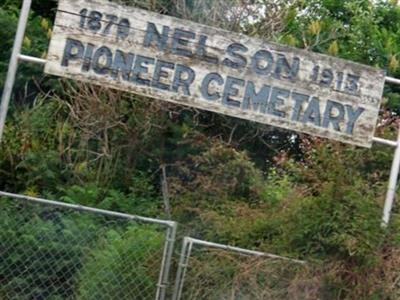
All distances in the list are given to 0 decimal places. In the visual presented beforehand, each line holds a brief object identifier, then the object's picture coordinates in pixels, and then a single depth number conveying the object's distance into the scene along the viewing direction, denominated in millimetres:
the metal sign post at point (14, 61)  7547
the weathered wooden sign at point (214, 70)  7723
